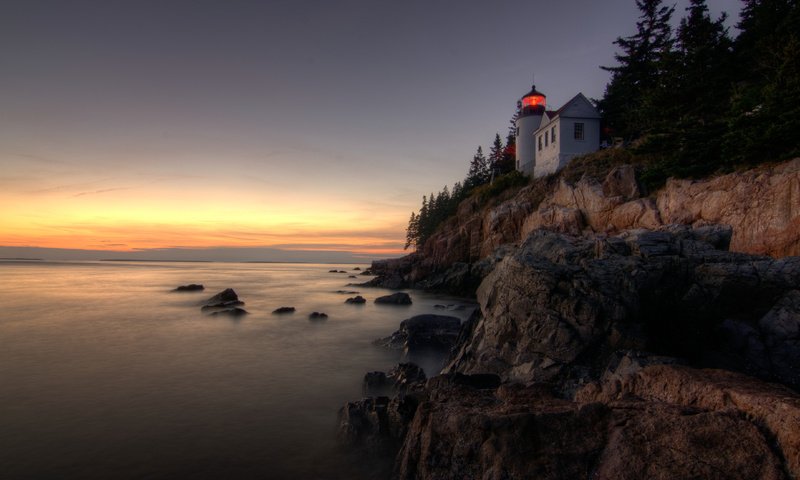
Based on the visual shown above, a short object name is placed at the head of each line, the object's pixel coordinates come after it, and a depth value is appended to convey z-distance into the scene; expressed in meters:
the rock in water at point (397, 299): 30.05
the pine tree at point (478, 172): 60.19
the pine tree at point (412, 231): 87.97
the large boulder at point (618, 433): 3.96
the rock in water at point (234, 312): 25.14
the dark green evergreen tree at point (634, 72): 34.56
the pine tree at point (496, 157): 55.31
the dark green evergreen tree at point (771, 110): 15.95
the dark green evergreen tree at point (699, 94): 20.03
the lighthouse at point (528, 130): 43.59
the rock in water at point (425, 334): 15.16
